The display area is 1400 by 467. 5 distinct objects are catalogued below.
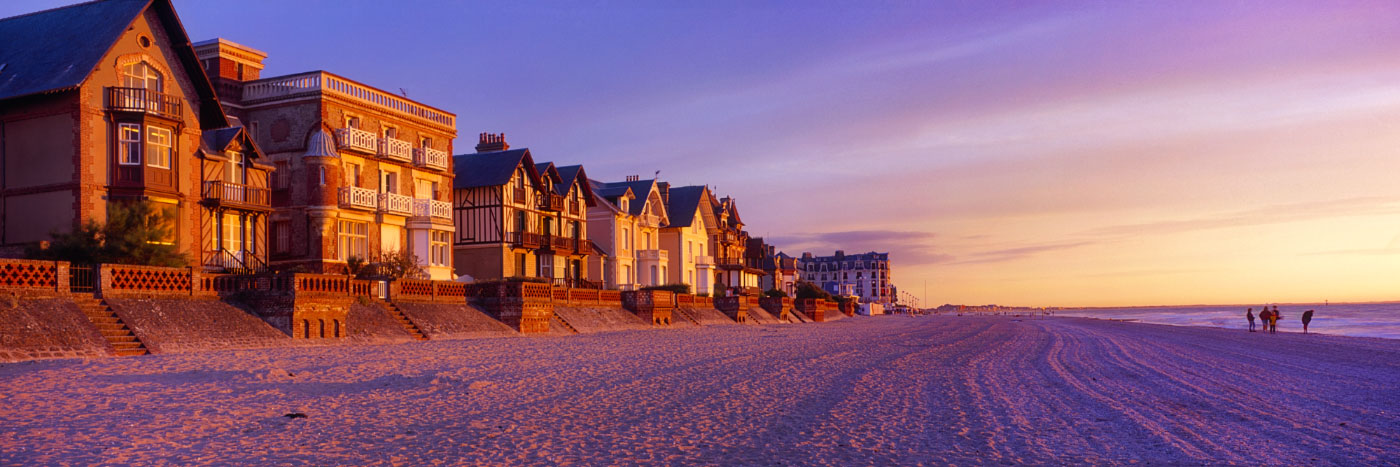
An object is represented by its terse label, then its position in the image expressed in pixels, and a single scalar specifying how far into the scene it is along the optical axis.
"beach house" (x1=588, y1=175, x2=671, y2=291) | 55.06
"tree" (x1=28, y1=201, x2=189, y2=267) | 21.28
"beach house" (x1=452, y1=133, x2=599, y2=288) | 42.38
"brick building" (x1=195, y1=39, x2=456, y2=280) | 32.81
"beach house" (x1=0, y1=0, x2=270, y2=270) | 25.22
